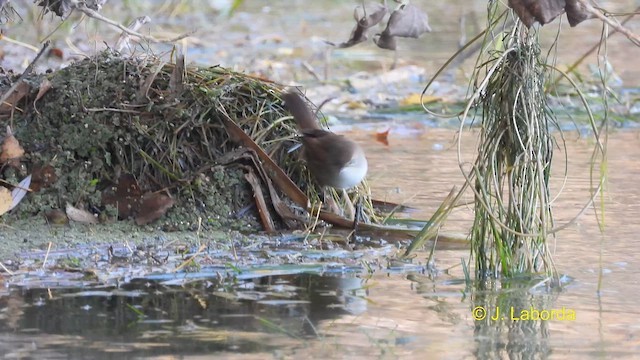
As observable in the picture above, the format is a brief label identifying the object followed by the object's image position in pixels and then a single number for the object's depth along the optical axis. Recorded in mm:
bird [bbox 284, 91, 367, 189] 10641
